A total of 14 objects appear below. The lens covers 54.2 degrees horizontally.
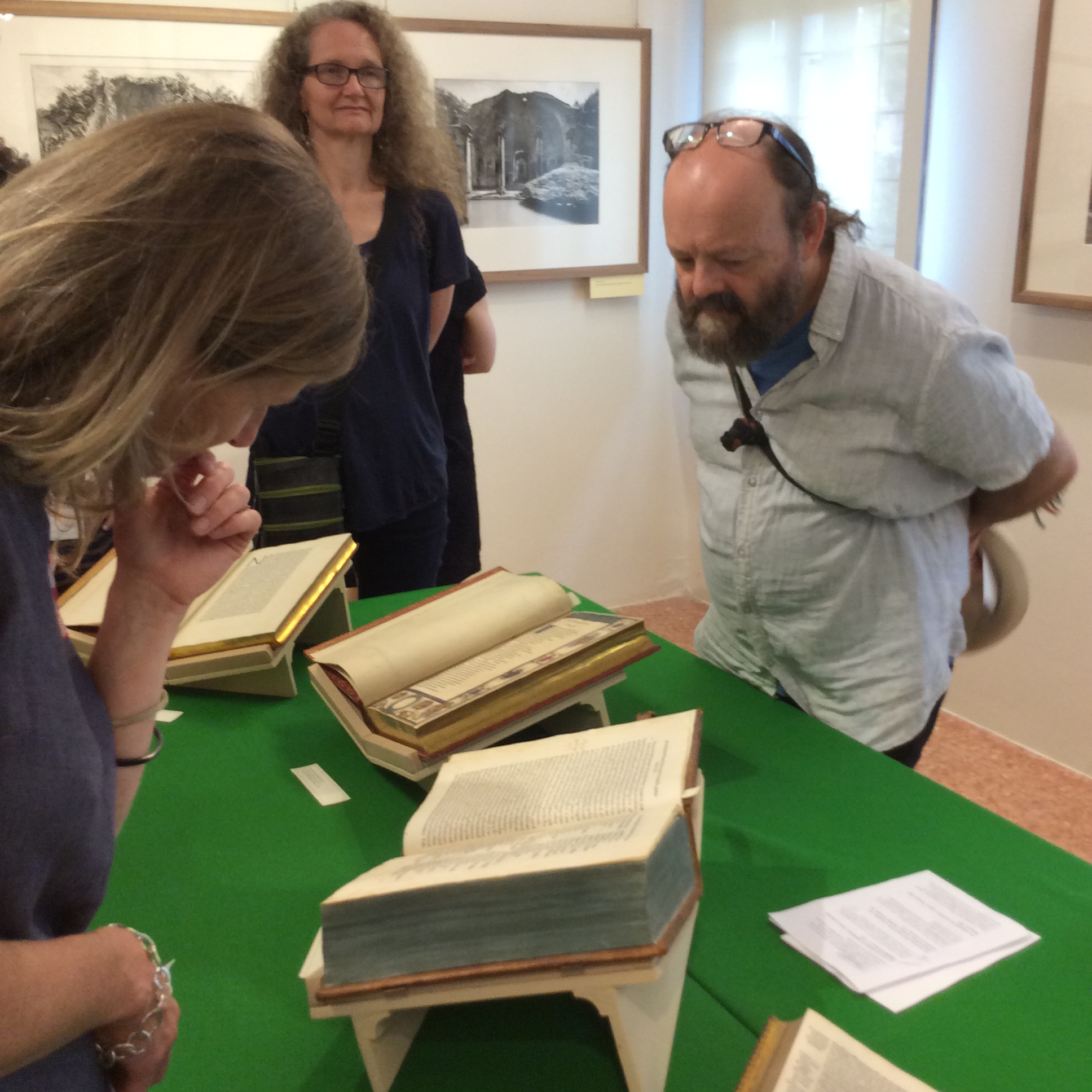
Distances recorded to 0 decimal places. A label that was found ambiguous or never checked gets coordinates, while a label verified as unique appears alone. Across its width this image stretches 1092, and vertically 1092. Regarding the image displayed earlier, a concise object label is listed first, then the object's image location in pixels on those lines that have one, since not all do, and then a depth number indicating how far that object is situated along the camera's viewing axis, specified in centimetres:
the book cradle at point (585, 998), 73
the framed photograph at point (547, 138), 333
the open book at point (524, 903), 73
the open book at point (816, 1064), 73
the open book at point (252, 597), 148
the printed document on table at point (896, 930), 88
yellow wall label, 370
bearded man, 148
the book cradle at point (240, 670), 145
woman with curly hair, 214
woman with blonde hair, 63
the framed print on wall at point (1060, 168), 242
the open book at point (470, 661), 117
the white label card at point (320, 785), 121
